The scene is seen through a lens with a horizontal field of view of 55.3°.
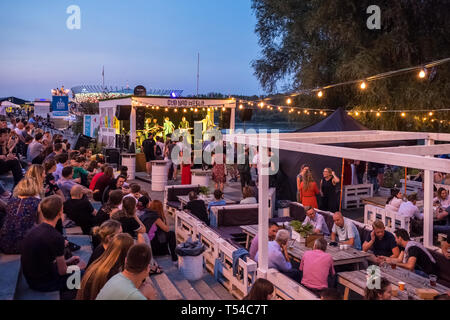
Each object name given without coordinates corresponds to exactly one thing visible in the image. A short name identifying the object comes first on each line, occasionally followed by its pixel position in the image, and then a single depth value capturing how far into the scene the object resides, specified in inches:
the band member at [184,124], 794.3
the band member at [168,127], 763.4
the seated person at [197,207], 307.4
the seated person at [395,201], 313.7
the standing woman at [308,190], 332.5
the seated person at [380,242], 233.8
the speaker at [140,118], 660.6
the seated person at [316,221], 262.9
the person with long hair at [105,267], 127.7
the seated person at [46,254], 145.9
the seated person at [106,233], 154.0
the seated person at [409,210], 297.1
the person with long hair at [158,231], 246.1
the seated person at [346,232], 246.4
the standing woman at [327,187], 365.1
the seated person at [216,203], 318.7
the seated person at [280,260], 207.9
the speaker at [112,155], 652.1
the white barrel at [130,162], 556.4
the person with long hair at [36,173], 205.0
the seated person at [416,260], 206.4
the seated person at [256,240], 228.0
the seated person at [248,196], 330.5
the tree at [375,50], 605.3
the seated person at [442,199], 321.1
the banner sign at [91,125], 891.5
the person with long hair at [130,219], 209.6
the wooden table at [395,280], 176.7
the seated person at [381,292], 146.0
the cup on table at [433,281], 180.7
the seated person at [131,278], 109.7
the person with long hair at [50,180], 255.0
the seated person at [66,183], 274.8
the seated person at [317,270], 190.5
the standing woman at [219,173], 468.8
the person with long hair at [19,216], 173.6
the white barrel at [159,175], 488.4
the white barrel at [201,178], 449.4
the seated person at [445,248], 211.9
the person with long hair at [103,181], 305.4
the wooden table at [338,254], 217.0
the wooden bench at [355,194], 434.3
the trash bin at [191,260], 231.9
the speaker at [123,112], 659.4
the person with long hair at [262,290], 136.9
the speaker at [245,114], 704.0
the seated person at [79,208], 242.8
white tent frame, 151.3
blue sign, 664.4
